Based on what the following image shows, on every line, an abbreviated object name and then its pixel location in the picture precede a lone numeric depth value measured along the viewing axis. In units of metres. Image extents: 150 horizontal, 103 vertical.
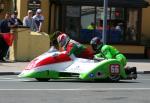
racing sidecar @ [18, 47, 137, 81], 17.83
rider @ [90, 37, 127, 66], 18.41
